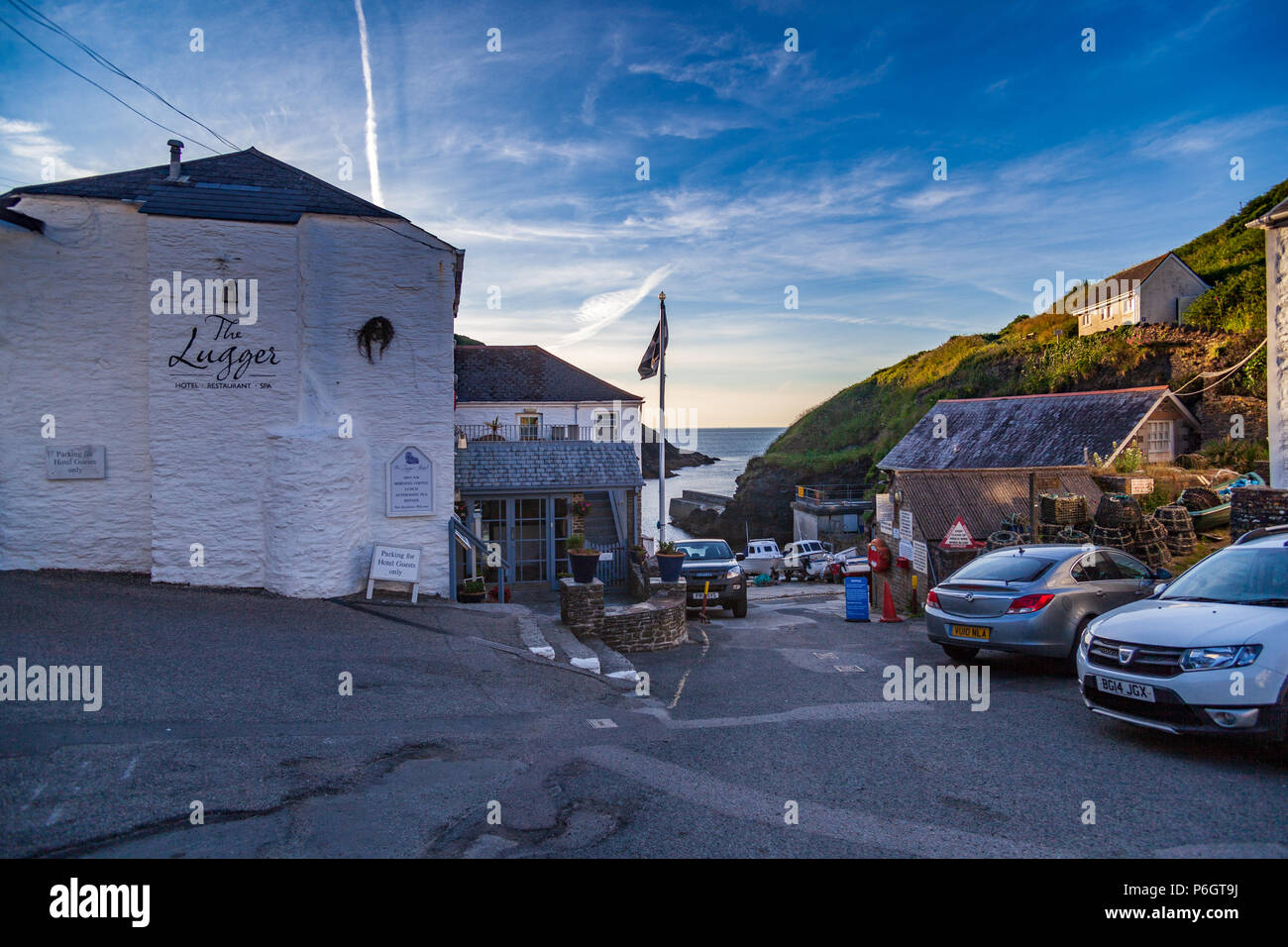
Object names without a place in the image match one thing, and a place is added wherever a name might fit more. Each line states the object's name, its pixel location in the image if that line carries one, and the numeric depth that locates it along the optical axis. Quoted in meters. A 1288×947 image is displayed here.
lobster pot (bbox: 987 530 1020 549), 15.27
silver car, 8.69
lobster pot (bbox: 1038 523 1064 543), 15.28
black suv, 16.12
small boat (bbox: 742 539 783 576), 38.28
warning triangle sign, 15.34
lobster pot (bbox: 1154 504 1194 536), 14.27
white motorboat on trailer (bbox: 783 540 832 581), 37.38
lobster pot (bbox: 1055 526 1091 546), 13.90
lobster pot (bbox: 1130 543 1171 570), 13.77
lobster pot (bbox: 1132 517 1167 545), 13.90
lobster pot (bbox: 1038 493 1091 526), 15.72
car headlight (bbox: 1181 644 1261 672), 5.41
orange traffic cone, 16.01
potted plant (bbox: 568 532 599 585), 12.57
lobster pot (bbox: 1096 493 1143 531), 14.08
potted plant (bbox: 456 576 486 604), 13.34
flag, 18.74
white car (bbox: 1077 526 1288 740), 5.32
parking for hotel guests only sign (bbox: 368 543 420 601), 12.20
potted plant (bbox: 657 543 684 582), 14.40
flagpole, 18.64
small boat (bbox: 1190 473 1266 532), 15.48
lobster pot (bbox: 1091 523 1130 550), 14.01
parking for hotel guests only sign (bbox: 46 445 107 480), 11.68
